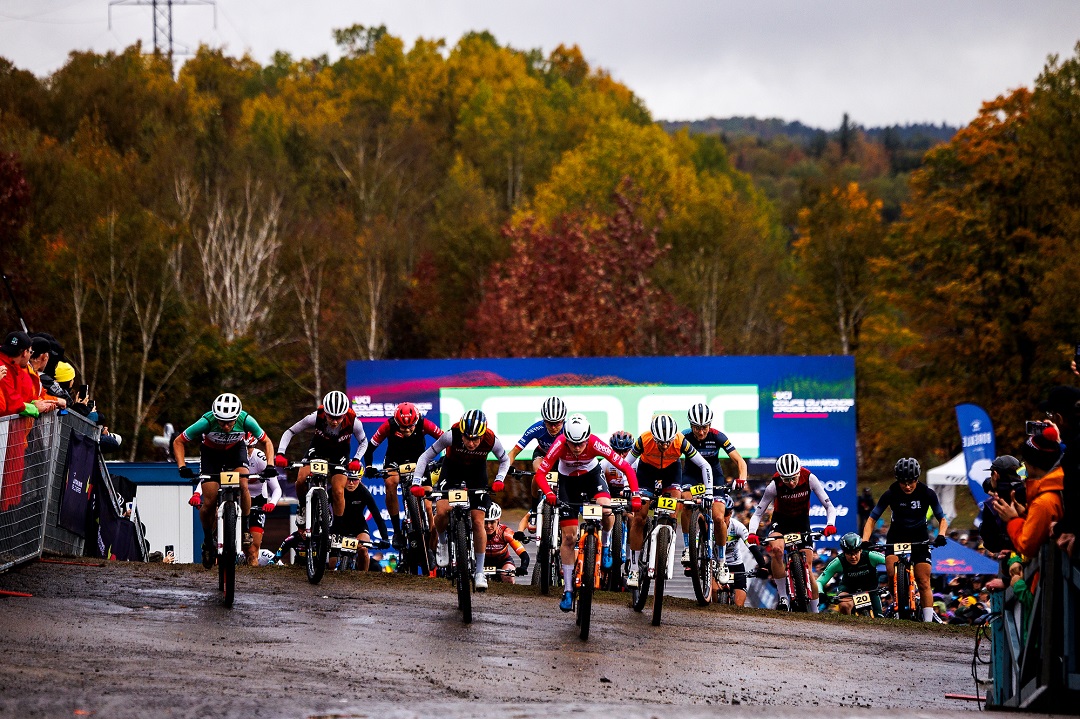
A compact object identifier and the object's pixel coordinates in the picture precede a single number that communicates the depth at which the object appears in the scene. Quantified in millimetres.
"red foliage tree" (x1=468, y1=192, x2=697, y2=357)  59219
